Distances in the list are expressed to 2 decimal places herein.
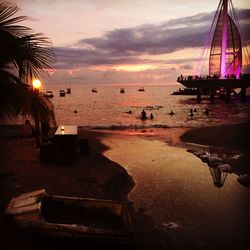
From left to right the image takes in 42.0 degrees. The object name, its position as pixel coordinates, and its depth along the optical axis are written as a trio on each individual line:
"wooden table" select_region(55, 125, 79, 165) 12.34
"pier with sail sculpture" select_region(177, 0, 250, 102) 81.81
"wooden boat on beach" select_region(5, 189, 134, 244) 5.96
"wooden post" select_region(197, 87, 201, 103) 87.24
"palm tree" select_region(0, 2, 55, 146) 6.27
